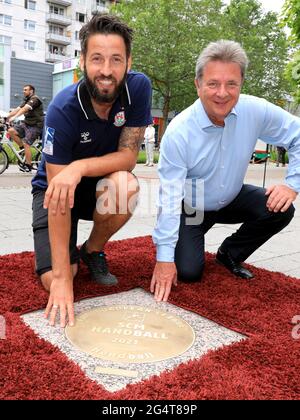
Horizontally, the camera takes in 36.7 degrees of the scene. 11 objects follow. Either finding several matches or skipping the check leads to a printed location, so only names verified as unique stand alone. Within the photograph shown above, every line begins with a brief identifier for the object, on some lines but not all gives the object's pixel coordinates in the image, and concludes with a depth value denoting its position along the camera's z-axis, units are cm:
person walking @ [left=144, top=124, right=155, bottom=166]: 1438
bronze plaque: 194
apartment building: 3719
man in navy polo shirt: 228
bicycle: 875
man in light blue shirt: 258
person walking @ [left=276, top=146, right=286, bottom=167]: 2014
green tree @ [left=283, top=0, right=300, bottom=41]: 735
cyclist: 872
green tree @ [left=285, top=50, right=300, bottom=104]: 705
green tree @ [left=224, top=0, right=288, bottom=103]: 2831
